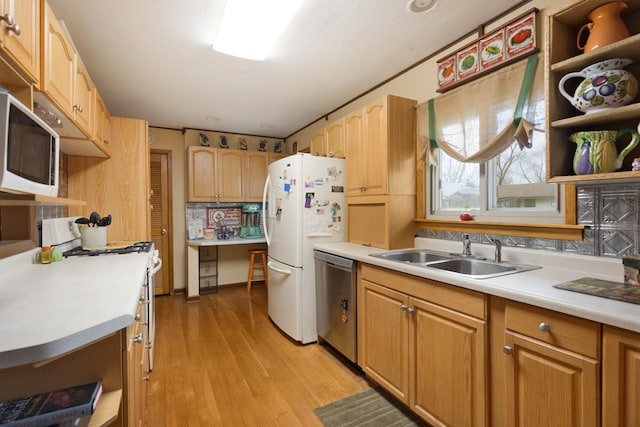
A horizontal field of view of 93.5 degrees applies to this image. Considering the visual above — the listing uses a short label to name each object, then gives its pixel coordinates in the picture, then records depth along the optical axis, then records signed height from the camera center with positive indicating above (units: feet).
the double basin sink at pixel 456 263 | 5.40 -1.03
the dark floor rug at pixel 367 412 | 5.48 -3.83
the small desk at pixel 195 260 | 13.00 -2.04
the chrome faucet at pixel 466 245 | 6.34 -0.71
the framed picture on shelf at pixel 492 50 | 5.95 +3.29
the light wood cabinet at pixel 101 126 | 7.24 +2.34
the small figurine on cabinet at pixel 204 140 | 14.15 +3.47
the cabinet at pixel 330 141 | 9.39 +2.40
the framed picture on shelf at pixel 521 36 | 5.48 +3.30
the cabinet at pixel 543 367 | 3.18 -1.84
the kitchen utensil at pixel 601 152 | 4.01 +0.79
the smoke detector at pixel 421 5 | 5.67 +3.97
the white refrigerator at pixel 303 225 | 8.68 -0.35
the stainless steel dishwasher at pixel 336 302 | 7.12 -2.29
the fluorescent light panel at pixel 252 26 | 5.62 +3.91
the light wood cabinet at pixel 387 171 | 7.55 +1.08
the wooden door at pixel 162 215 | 13.70 -0.04
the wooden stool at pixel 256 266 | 14.30 -2.57
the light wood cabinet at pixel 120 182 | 8.91 +0.99
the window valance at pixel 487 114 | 5.43 +2.00
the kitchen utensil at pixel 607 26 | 3.98 +2.48
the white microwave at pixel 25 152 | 2.99 +0.76
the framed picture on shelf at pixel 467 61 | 6.43 +3.29
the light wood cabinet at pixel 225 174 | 13.53 +1.85
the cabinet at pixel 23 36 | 3.23 +2.13
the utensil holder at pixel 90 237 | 7.48 -0.57
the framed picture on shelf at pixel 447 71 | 6.89 +3.29
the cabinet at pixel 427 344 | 4.36 -2.26
